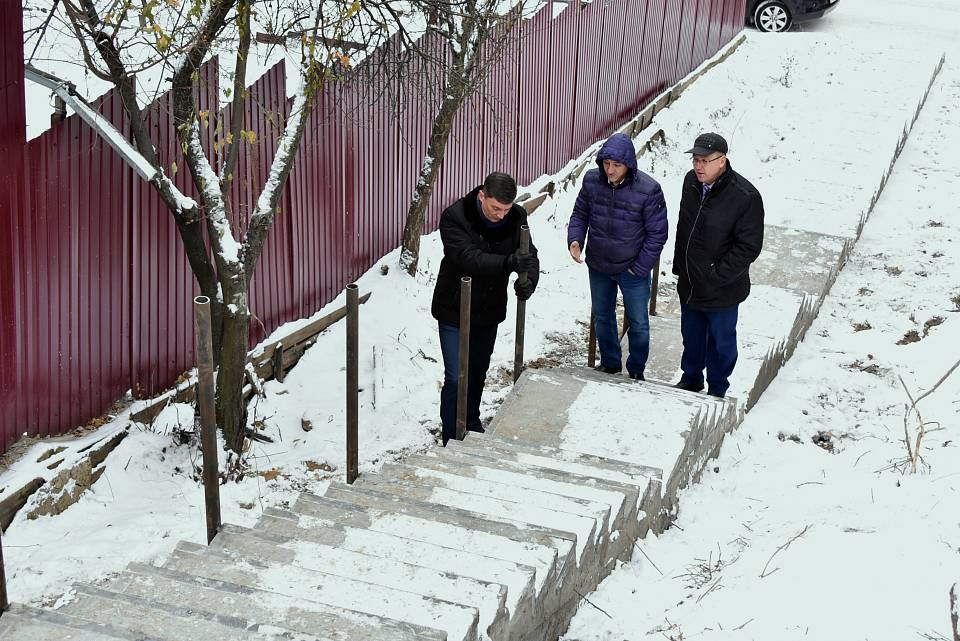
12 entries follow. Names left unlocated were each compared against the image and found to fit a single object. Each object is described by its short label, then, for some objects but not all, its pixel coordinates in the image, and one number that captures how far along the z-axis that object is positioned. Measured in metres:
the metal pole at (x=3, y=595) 3.55
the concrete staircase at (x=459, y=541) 3.19
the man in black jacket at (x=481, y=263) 5.45
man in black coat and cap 5.62
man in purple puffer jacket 5.86
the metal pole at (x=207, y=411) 3.86
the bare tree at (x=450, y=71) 7.75
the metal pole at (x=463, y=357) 5.27
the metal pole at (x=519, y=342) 6.16
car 17.77
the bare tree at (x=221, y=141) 5.16
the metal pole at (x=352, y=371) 4.70
